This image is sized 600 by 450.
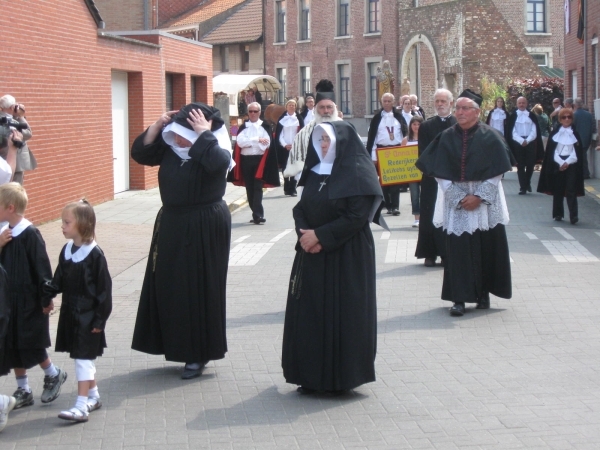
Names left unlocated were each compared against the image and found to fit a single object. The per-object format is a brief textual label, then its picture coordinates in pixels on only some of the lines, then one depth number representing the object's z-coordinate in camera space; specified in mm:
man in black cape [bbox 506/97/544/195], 21453
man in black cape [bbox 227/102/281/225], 16812
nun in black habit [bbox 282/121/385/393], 6473
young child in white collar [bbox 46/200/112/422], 6117
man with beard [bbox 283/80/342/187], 6871
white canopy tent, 44312
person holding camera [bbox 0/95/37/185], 11312
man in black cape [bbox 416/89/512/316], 9320
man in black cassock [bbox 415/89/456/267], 11523
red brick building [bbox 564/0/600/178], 25406
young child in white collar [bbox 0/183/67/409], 6082
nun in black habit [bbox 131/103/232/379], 7051
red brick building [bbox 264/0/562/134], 43031
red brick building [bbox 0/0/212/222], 15547
